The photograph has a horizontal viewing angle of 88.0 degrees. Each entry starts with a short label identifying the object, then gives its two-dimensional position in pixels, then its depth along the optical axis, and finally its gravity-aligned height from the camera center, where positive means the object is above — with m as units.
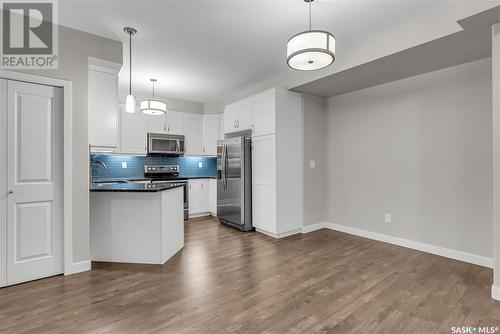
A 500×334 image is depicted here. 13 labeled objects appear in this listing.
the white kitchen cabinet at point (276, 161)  4.16 +0.13
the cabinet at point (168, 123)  5.44 +1.00
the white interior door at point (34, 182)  2.56 -0.11
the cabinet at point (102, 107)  3.01 +0.76
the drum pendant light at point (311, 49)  2.02 +0.95
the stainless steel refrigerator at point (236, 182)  4.57 -0.25
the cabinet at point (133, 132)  5.11 +0.76
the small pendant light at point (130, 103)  2.96 +0.77
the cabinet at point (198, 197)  5.74 -0.63
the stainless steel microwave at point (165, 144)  5.37 +0.55
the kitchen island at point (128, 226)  3.06 -0.67
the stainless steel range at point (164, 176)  5.53 -0.14
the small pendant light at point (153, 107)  3.38 +0.82
